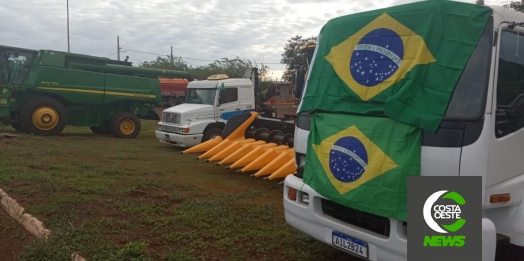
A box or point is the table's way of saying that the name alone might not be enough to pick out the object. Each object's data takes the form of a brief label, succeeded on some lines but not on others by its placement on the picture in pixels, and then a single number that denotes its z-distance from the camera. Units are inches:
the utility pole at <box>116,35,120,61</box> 2233.3
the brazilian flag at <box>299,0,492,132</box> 146.6
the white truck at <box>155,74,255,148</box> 588.7
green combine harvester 687.7
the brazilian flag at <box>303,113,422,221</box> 144.6
